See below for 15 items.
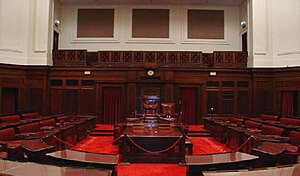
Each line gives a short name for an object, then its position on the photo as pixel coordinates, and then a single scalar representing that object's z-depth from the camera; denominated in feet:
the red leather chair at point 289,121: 24.44
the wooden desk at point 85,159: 10.11
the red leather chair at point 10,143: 15.92
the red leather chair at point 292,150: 14.56
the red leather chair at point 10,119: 25.10
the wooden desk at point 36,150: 12.39
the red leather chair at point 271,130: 20.35
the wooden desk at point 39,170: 6.90
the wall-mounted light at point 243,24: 42.86
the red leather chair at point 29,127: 20.85
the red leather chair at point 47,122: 25.07
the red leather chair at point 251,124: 24.85
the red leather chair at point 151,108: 33.40
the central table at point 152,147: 18.95
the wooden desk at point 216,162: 10.19
